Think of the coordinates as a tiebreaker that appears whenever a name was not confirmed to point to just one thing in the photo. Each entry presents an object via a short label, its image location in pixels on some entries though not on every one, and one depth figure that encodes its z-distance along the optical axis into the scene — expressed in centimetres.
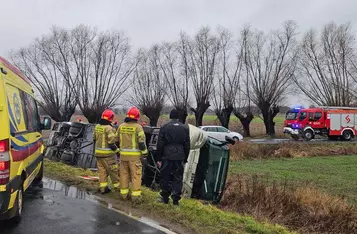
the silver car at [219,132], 3212
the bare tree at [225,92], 4616
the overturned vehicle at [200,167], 814
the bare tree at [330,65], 4356
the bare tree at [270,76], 4475
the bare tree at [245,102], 4481
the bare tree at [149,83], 4950
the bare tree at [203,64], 4800
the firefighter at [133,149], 720
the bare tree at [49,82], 4566
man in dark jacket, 683
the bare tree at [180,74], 4909
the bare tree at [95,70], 4647
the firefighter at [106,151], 775
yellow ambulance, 460
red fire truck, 3359
